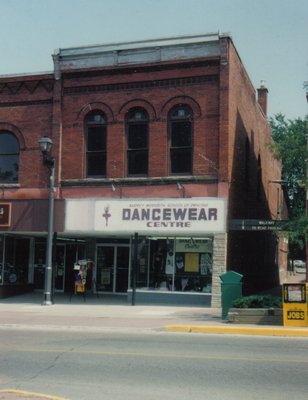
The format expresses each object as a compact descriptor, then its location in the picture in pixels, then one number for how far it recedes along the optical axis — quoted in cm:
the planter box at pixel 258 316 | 1498
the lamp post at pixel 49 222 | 2069
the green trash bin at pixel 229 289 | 1600
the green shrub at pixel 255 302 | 1548
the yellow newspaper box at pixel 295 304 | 1464
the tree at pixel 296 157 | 1628
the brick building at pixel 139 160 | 2094
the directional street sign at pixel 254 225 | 1872
